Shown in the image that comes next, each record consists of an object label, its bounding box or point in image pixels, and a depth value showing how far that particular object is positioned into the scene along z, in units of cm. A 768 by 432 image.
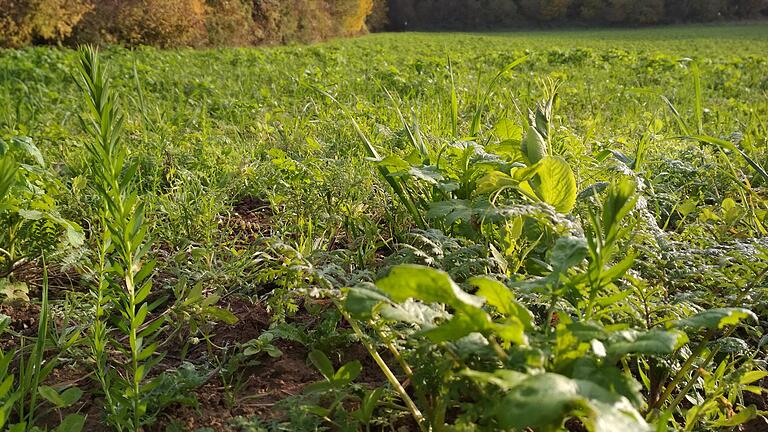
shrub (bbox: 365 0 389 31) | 4658
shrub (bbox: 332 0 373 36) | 3344
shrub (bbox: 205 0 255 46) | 2091
